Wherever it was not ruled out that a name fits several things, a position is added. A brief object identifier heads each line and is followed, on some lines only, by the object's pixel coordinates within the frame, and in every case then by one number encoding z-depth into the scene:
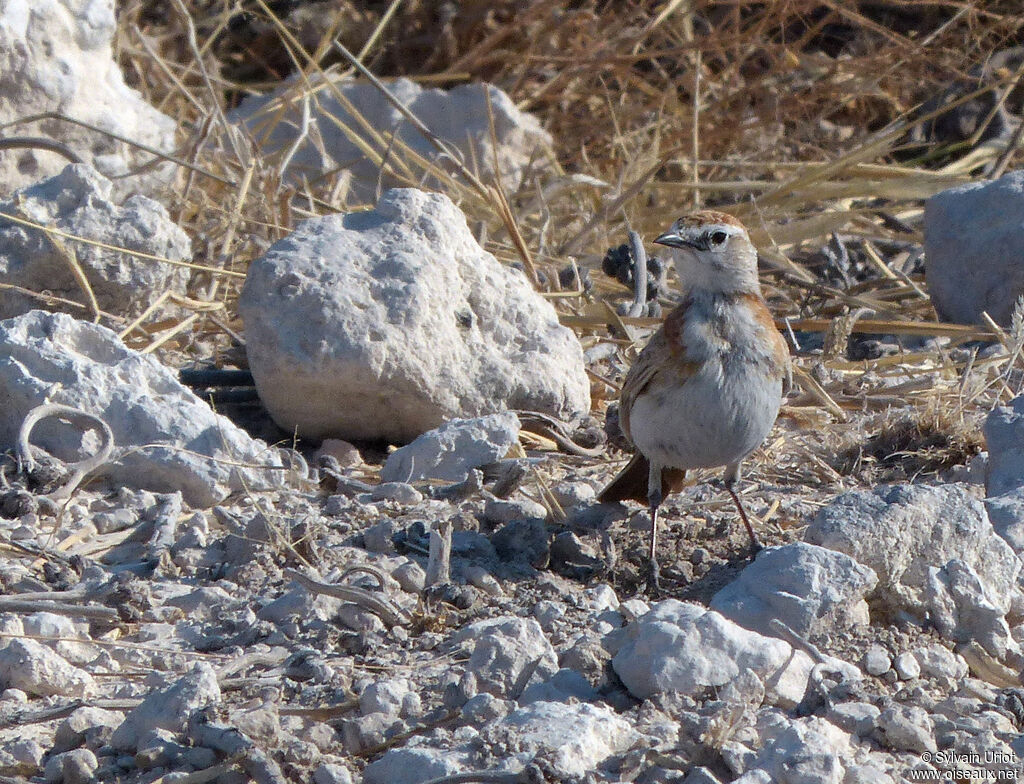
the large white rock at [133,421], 8.43
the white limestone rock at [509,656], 5.90
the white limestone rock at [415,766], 5.11
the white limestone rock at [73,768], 5.20
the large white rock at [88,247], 10.33
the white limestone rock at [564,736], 5.18
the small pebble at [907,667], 6.31
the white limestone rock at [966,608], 6.65
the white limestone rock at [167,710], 5.48
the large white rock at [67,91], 11.87
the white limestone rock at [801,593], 6.33
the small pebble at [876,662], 6.29
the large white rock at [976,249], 11.99
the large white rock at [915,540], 6.81
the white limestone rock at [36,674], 5.98
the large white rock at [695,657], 5.73
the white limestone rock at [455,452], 8.84
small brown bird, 7.91
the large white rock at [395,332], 9.32
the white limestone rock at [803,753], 5.19
